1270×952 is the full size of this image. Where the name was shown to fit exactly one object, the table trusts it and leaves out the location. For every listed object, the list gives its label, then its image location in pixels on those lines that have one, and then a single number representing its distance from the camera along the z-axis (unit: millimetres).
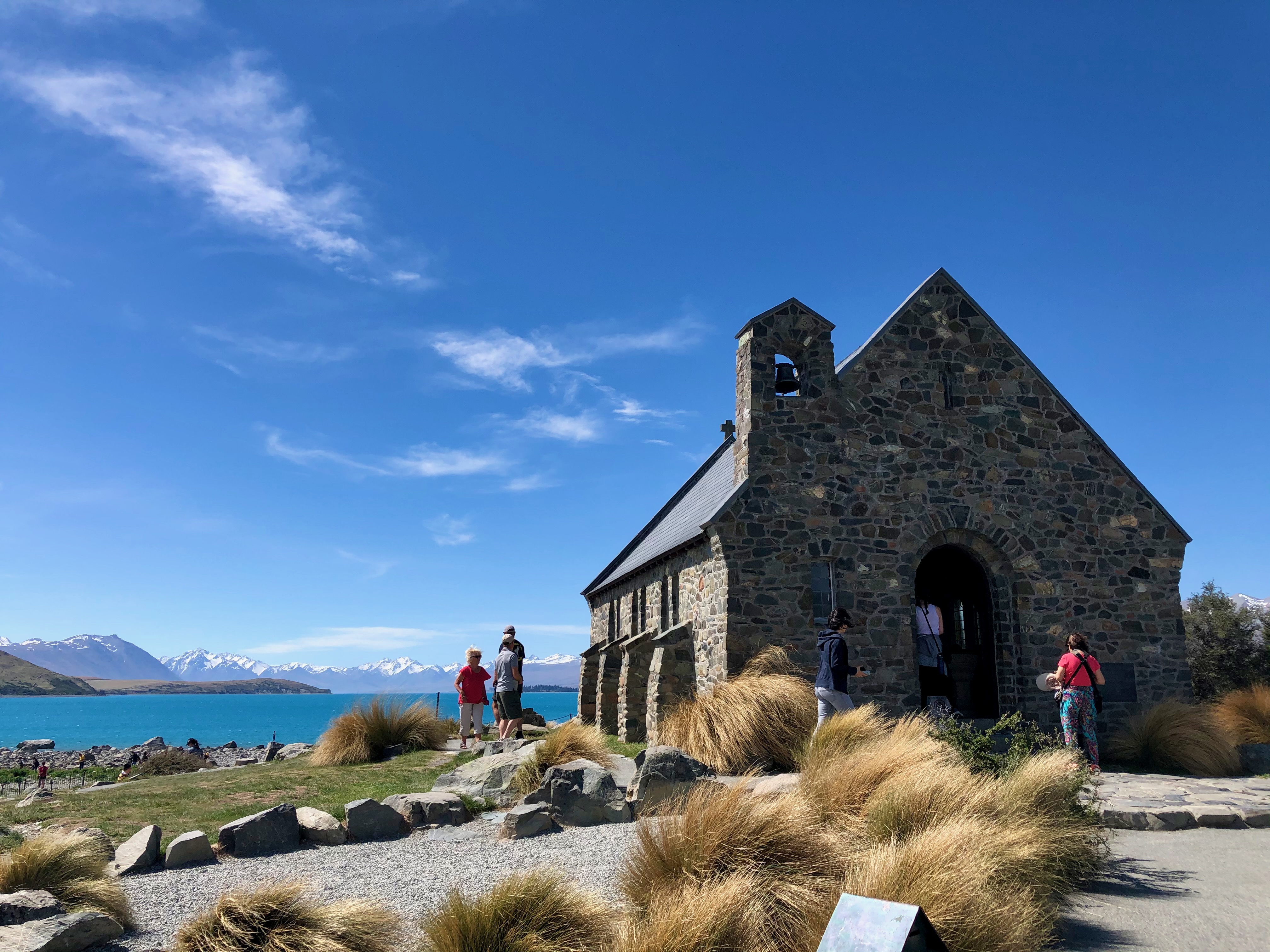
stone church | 15336
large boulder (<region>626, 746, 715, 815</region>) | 9375
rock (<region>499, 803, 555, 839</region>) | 8898
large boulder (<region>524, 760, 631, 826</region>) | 9344
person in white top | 15844
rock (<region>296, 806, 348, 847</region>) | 8664
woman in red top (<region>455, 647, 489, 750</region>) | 16641
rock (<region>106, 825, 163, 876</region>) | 7438
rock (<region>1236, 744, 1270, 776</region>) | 13750
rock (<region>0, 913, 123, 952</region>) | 4926
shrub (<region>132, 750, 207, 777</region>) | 23719
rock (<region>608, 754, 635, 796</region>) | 10070
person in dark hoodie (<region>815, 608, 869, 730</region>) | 11078
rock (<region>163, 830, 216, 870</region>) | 7707
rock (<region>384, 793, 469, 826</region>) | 9453
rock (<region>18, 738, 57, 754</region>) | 46562
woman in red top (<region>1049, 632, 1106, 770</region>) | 11938
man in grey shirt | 15844
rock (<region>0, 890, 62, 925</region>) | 5301
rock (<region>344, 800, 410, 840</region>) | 8875
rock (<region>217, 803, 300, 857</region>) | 8164
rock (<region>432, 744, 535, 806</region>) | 10938
